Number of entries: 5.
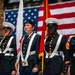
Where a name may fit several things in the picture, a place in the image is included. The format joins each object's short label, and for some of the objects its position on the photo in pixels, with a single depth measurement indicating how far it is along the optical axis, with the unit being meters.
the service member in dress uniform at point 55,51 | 7.73
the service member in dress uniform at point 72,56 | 7.75
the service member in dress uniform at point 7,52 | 8.33
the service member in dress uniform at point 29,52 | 7.82
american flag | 9.38
